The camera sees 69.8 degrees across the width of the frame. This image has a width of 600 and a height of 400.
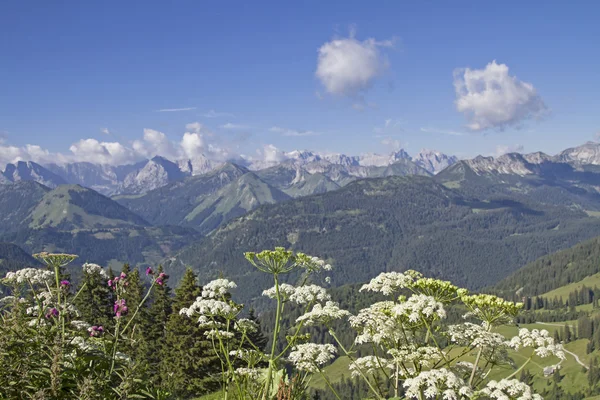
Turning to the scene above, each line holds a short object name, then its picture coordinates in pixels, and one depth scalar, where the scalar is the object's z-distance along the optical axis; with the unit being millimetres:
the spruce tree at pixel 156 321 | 54188
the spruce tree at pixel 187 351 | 41219
